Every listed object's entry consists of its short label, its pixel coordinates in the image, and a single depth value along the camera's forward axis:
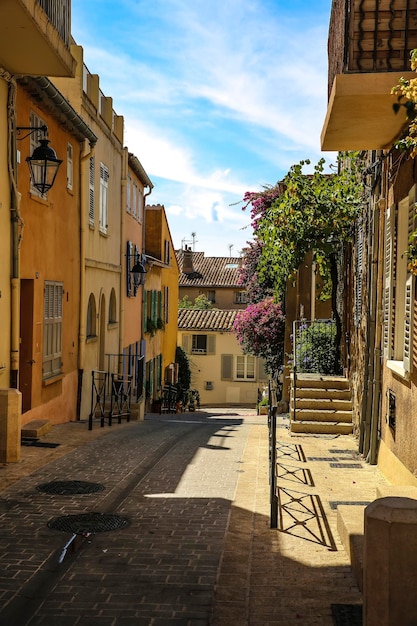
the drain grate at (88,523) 7.09
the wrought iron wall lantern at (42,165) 11.27
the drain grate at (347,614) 4.84
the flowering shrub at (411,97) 5.80
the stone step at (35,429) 12.02
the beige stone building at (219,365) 43.38
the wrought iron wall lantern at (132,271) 23.02
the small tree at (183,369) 39.69
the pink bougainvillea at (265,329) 23.81
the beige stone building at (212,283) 55.56
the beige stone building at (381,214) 7.71
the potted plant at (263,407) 26.10
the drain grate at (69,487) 8.58
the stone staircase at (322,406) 13.48
